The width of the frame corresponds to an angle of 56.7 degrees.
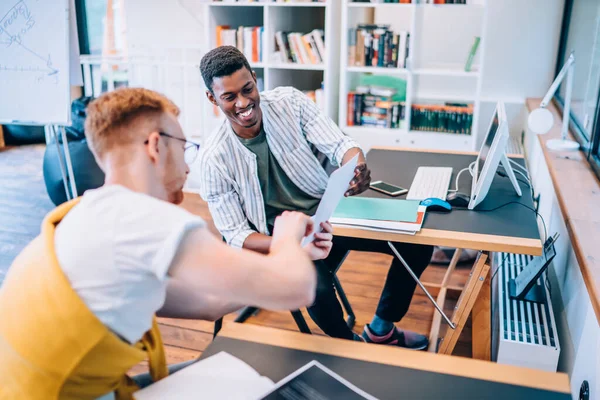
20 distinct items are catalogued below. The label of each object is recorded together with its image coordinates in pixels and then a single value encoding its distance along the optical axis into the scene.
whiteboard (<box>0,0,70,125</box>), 2.75
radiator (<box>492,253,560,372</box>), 1.73
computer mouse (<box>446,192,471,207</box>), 1.89
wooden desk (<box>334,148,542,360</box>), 1.64
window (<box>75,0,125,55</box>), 5.75
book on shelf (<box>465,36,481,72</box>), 3.59
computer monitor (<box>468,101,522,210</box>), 1.69
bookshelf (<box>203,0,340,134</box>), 3.68
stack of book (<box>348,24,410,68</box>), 3.60
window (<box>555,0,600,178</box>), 2.54
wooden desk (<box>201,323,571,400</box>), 0.97
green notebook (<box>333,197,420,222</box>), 1.74
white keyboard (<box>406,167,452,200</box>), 1.96
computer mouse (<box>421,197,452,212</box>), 1.84
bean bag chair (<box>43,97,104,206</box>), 3.79
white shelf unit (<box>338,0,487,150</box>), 3.57
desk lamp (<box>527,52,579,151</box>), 2.19
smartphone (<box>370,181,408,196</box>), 2.00
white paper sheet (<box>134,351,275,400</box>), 0.96
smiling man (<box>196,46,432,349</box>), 1.89
